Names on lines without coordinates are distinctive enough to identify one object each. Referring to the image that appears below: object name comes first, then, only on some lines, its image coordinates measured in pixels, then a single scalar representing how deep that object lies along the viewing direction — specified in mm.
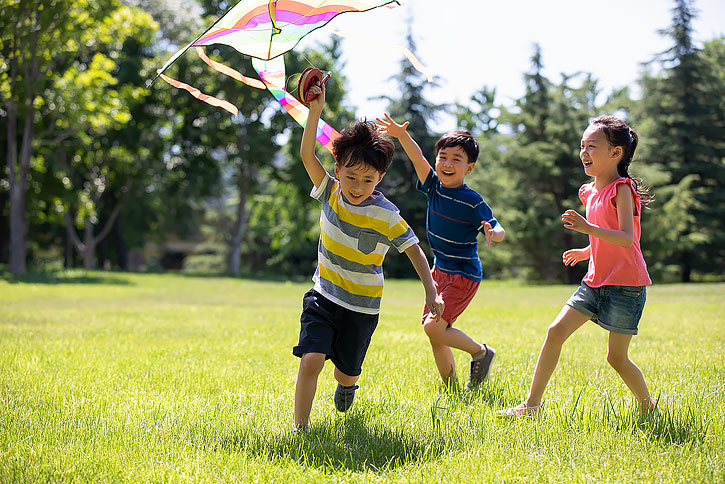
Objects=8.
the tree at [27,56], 17031
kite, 3703
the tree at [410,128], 32562
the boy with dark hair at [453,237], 4477
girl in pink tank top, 3543
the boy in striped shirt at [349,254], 3512
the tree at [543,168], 25203
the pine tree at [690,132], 27766
